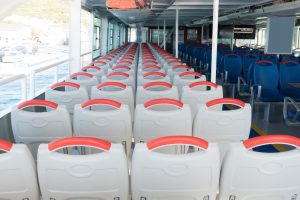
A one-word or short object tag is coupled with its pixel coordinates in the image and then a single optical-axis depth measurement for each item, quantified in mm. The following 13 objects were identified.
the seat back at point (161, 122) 2891
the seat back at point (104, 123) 2846
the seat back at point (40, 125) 2898
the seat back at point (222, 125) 3006
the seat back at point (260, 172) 1904
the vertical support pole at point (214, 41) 6330
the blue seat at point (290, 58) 11125
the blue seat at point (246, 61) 9734
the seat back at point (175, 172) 1830
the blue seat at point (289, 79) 7148
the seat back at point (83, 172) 1806
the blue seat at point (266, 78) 7082
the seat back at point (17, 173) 1808
